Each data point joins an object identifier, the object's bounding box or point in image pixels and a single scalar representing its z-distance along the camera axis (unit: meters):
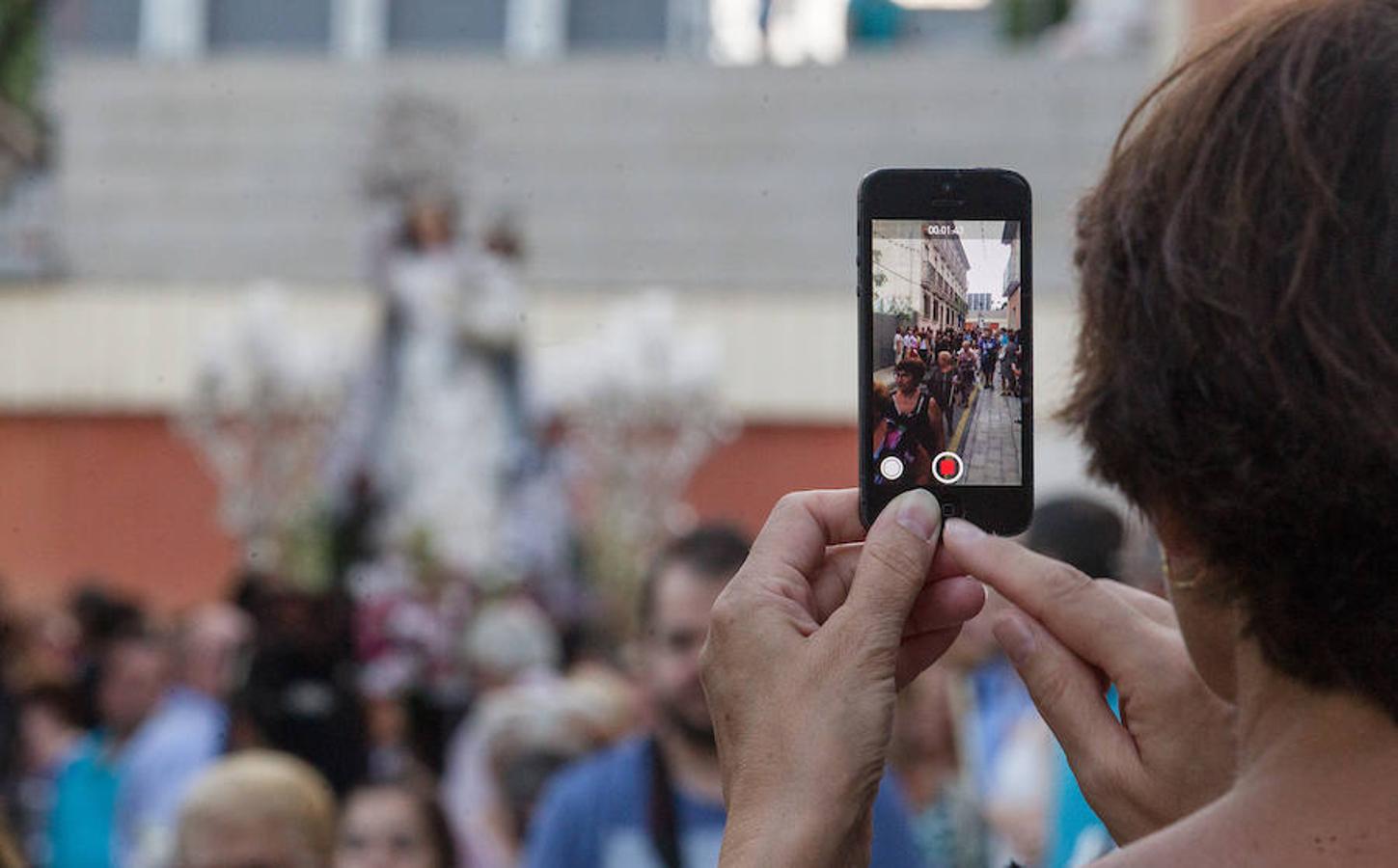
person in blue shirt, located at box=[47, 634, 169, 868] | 4.79
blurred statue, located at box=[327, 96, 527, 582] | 6.71
